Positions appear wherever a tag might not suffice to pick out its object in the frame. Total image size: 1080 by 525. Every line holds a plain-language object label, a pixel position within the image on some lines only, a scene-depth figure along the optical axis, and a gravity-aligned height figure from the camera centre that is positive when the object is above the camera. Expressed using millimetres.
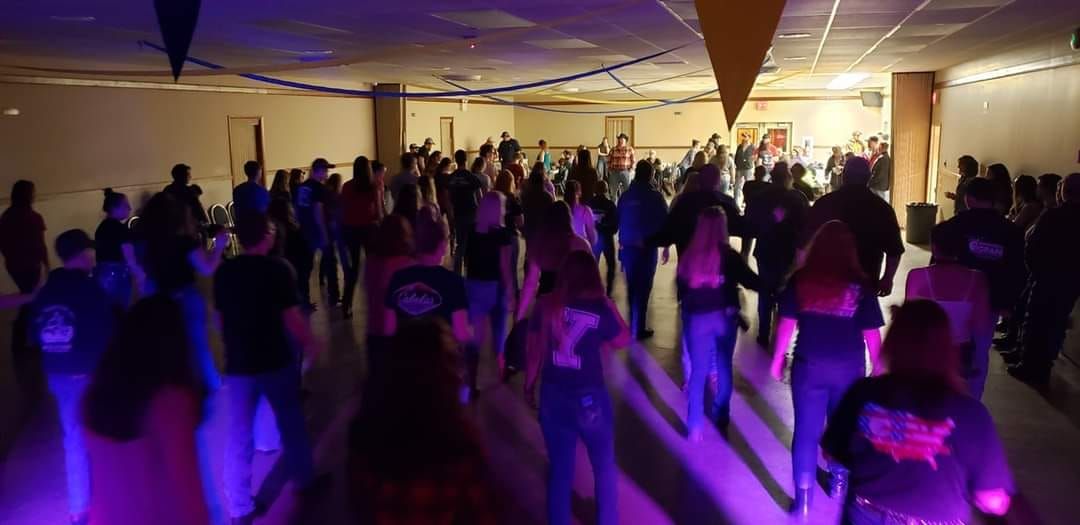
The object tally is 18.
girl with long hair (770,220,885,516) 3186 -713
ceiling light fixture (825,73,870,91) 15736 +1490
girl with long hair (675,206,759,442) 4012 -718
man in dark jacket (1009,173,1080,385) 5129 -946
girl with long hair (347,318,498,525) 1778 -698
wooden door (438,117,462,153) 19453 +456
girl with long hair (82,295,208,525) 2365 -799
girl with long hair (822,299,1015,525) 2053 -774
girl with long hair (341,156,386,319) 6996 -461
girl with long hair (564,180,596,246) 6285 -483
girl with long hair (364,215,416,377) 3873 -529
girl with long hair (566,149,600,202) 8352 -251
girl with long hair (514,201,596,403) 4199 -511
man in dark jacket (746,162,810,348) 5957 -589
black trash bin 11508 -1104
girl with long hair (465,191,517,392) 4895 -701
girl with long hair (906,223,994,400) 3561 -648
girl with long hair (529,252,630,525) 2898 -813
